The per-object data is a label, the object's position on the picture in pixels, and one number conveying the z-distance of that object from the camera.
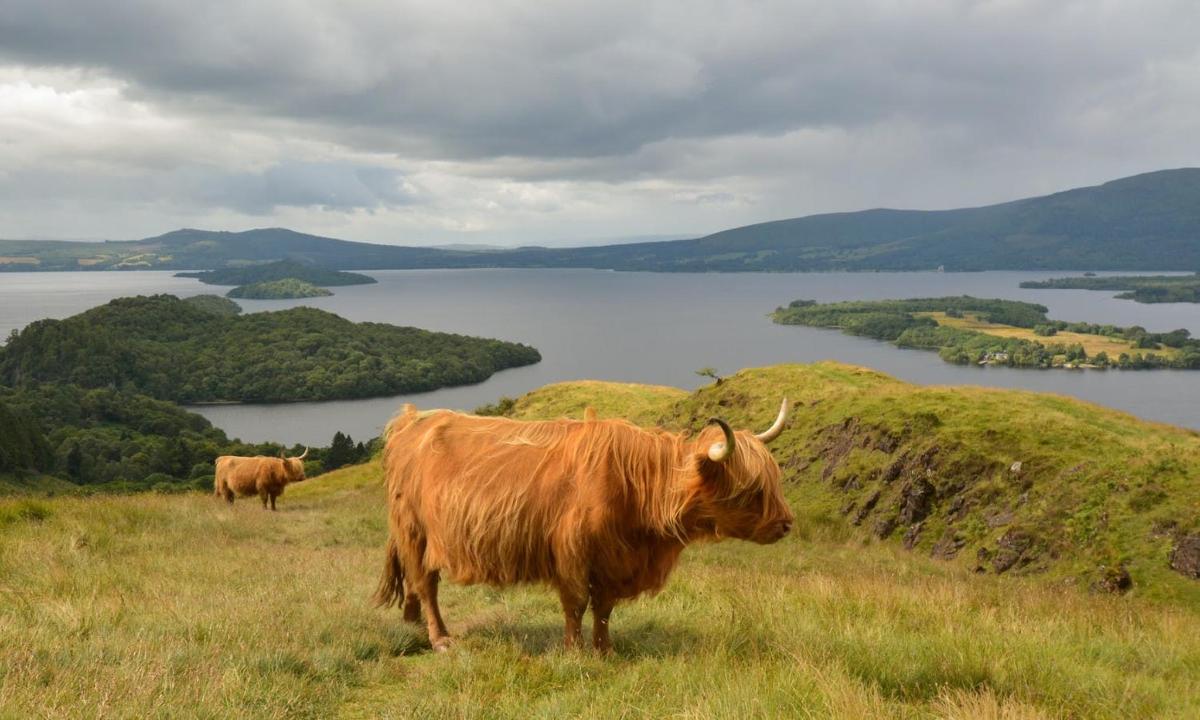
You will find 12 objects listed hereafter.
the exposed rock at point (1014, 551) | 17.02
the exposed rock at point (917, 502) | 20.35
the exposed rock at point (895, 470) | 22.04
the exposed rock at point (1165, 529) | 15.41
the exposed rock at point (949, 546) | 18.55
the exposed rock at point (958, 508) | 19.57
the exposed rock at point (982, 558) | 17.36
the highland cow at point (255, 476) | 23.86
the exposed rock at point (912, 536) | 19.70
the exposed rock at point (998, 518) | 18.45
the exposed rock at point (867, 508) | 21.38
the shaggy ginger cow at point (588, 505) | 5.94
